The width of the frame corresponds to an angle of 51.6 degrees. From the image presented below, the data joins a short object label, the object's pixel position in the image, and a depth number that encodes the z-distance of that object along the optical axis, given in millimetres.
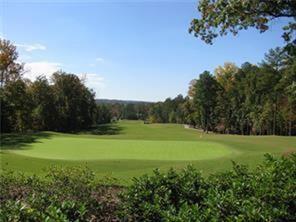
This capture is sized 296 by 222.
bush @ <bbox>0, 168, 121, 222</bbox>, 3445
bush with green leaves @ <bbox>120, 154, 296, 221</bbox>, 3857
